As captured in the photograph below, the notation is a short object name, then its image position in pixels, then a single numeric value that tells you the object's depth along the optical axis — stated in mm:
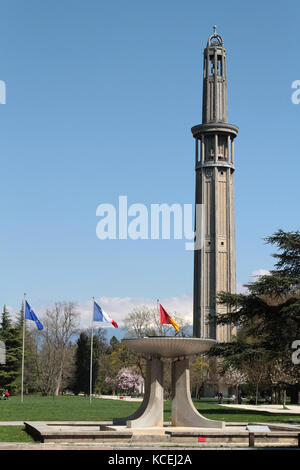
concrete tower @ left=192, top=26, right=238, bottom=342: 90000
